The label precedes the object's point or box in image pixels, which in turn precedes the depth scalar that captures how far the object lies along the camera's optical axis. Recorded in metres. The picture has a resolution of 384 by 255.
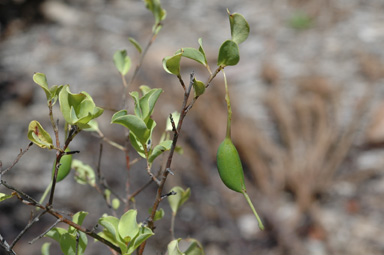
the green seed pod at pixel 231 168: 0.53
